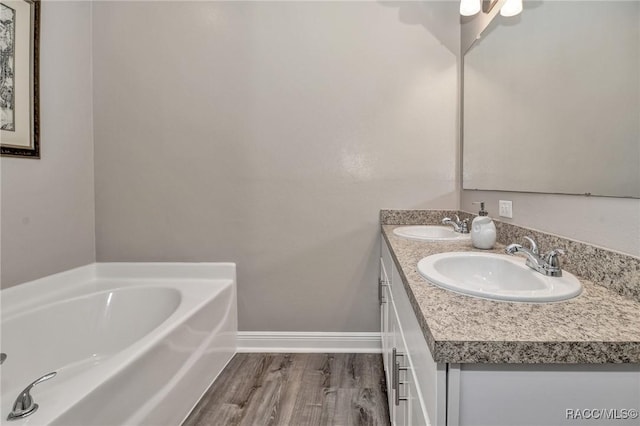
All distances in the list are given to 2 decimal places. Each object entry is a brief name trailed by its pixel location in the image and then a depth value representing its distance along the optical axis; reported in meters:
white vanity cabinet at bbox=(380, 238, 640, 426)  0.54
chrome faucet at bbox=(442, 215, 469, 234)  1.70
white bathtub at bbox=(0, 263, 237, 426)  0.99
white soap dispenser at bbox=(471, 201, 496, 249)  1.27
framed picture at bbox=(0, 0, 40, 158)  1.50
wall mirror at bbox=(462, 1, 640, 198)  0.82
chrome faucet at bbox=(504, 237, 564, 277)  0.87
